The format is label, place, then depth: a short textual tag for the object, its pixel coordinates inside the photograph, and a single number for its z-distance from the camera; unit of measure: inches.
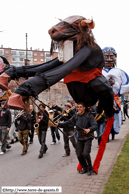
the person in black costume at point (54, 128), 442.6
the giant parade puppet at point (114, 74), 262.3
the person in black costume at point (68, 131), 330.2
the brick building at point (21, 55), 3504.9
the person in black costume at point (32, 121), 460.4
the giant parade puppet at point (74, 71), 121.1
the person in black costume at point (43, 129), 354.0
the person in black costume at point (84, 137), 229.5
